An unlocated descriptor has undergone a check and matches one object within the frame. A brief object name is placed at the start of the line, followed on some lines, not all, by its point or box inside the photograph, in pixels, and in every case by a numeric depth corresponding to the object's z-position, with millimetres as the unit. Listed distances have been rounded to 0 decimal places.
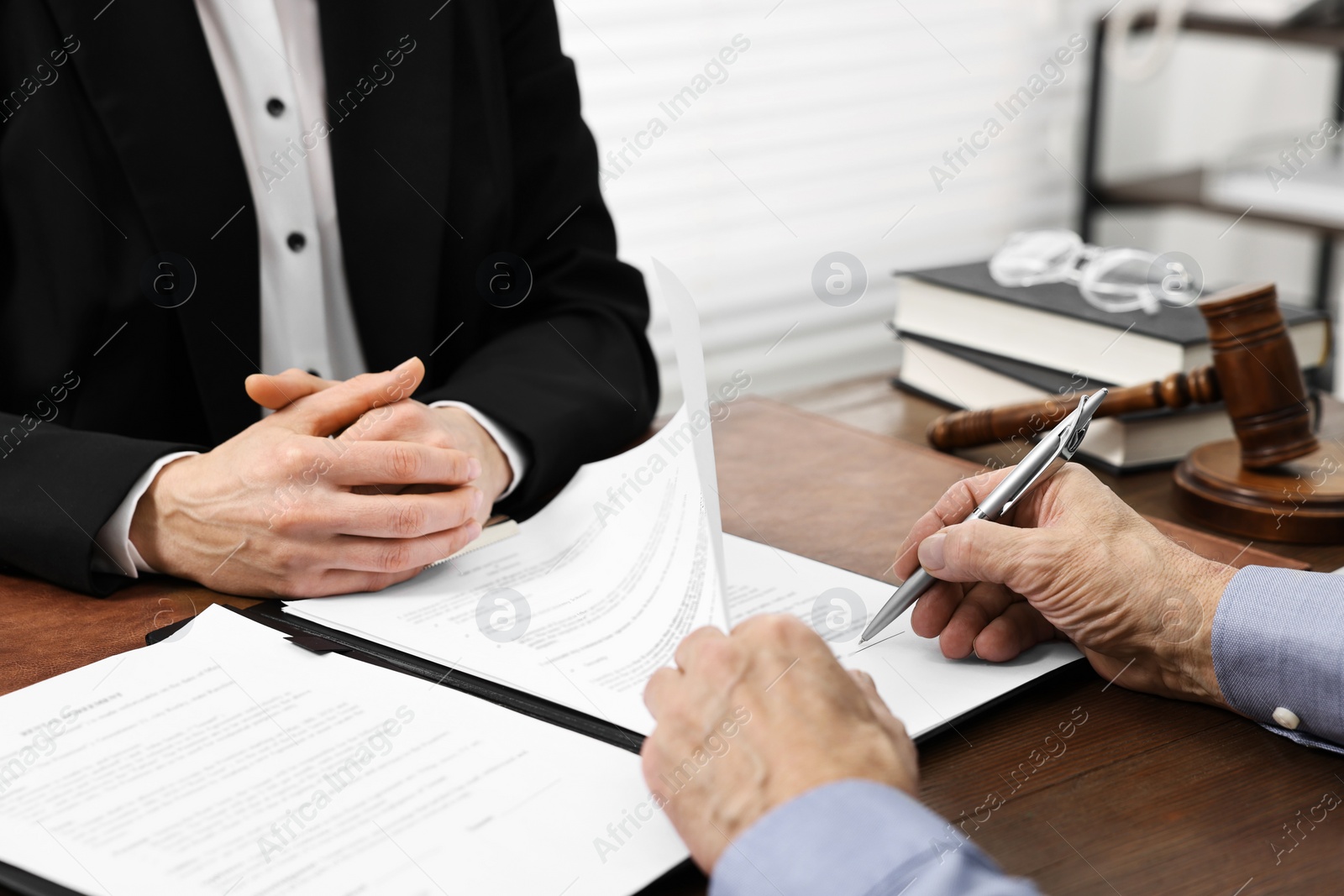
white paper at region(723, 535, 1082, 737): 789
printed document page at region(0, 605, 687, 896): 624
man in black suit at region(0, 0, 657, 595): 1017
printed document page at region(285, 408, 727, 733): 816
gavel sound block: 1110
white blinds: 2281
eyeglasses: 1466
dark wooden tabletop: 651
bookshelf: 2555
